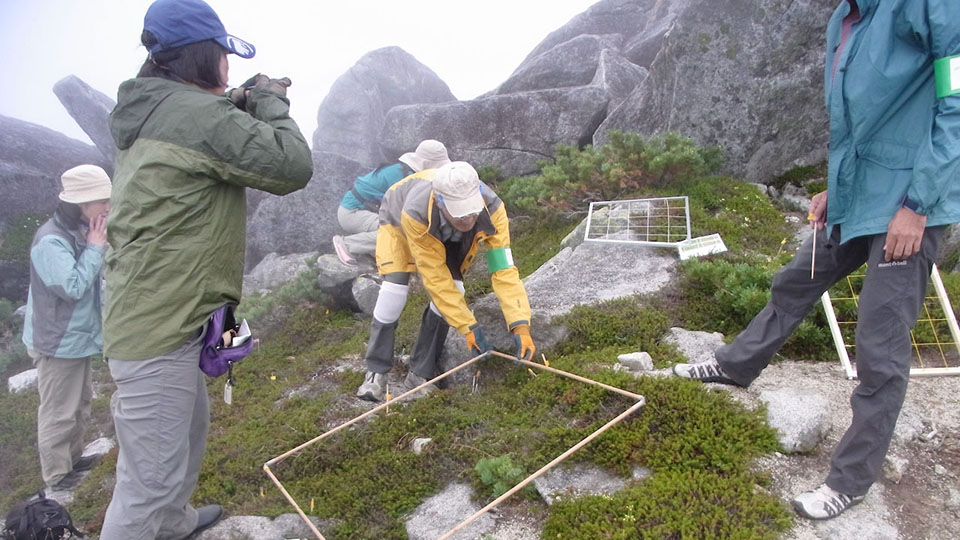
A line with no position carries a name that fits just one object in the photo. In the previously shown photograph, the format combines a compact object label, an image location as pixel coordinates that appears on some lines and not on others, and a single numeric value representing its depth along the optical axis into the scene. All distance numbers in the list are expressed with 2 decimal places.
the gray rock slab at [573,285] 6.83
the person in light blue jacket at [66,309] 5.84
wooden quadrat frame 3.98
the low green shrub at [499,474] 4.48
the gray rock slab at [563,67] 17.06
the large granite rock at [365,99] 19.38
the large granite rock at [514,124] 14.12
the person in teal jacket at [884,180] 3.13
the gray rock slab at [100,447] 7.26
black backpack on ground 4.74
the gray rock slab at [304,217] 14.41
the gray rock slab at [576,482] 4.28
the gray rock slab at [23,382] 9.63
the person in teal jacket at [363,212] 10.60
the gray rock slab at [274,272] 12.69
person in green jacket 3.29
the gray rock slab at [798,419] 4.32
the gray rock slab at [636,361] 5.60
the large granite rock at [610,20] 20.69
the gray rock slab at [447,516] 4.26
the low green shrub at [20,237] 13.87
